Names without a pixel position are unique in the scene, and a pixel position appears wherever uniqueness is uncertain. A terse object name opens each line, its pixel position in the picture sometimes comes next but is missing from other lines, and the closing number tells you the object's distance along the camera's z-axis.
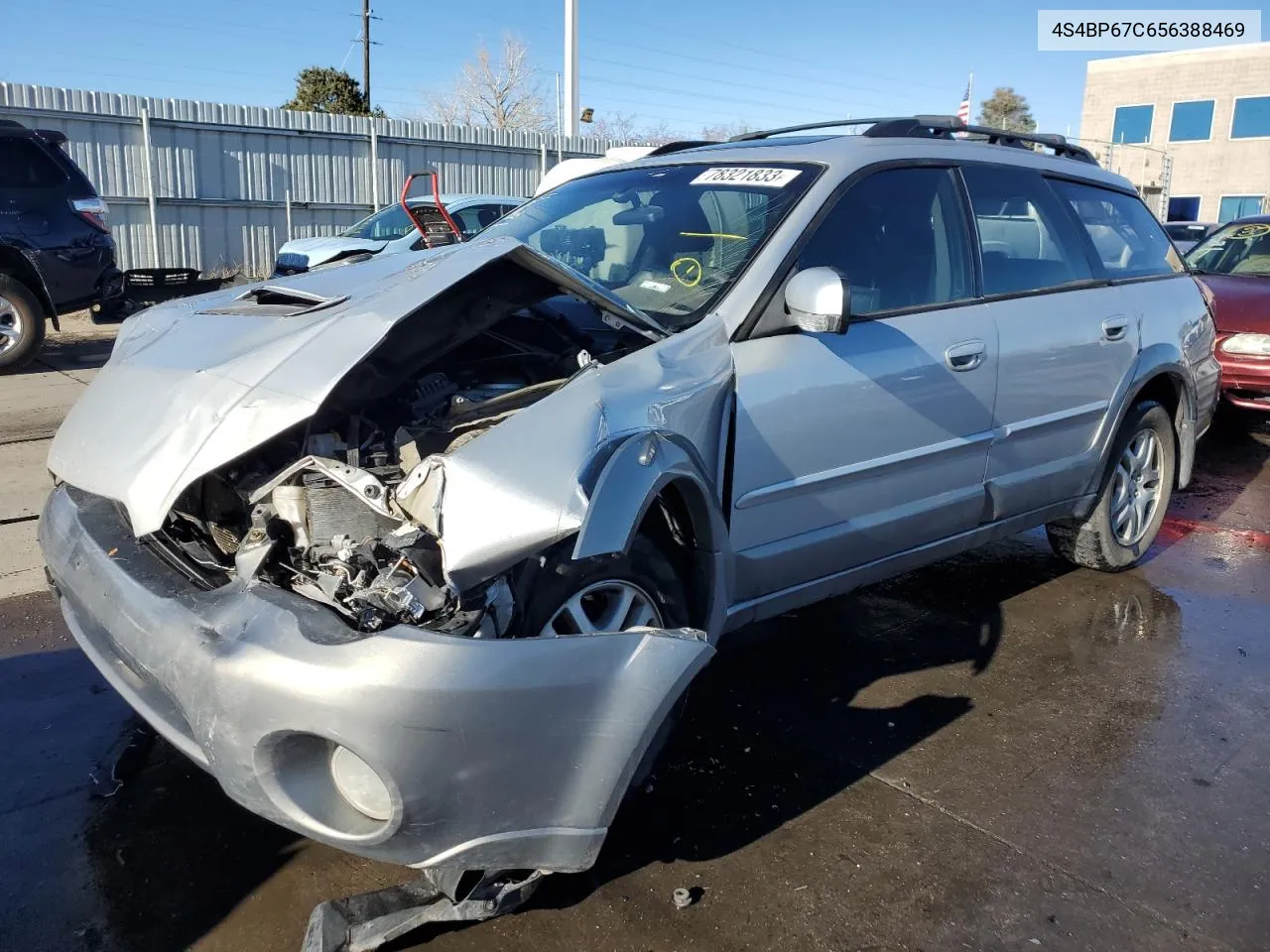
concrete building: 33.97
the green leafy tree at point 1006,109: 57.09
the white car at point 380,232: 11.77
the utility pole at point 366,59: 34.12
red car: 7.44
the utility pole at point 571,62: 19.02
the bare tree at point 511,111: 42.47
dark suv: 8.78
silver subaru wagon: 2.03
